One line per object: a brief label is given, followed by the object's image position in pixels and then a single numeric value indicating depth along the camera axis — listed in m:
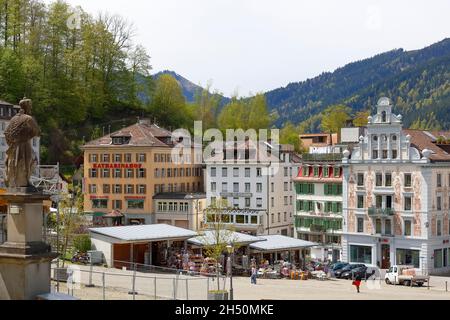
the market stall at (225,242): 60.43
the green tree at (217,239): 58.78
